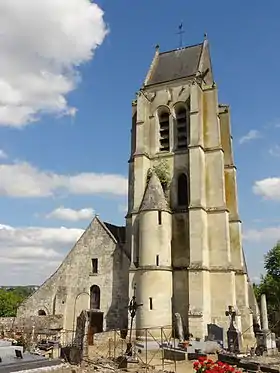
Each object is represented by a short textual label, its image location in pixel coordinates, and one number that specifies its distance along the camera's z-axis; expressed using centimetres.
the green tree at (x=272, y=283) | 4053
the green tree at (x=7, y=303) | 5491
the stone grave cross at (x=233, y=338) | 2034
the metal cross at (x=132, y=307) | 2446
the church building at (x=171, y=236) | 2508
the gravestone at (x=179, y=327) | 2336
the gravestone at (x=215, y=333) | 2332
